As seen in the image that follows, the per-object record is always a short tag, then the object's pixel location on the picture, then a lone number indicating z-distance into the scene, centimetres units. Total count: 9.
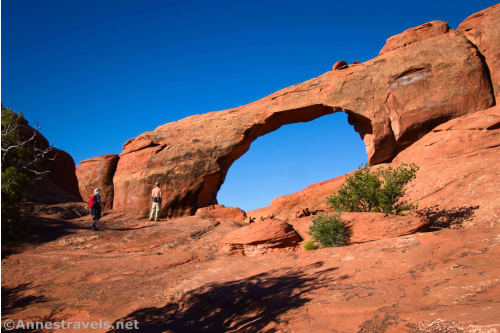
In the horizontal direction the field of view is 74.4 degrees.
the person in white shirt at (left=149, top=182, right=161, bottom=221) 1955
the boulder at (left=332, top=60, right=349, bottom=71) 2334
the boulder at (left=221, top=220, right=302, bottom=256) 1244
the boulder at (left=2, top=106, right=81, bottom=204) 2044
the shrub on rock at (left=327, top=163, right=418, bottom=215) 1328
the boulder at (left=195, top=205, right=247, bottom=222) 2053
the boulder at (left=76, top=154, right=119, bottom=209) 2561
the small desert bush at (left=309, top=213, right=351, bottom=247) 1134
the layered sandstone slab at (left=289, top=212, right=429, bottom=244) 1063
